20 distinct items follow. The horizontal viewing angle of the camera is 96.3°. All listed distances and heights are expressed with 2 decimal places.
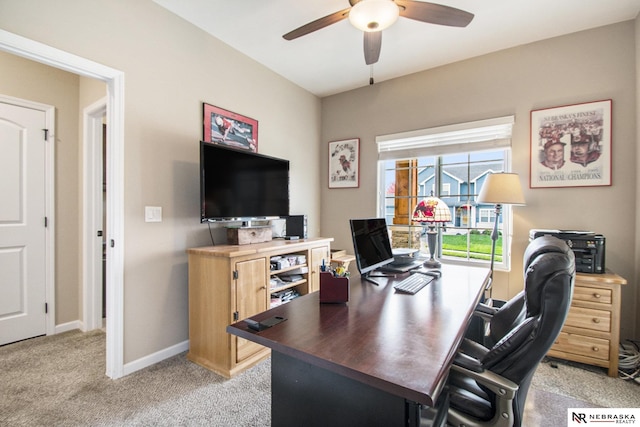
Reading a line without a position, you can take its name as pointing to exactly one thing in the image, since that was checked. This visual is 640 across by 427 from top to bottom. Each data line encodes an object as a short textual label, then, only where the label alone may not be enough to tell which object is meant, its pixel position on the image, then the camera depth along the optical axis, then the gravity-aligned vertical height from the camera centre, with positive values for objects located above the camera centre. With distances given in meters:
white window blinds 2.96 +0.82
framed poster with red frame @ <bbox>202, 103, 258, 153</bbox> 2.64 +0.81
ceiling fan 1.70 +1.22
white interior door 2.54 -0.12
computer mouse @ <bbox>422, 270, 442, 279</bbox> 1.98 -0.44
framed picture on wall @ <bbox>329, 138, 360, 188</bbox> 3.84 +0.66
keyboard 1.62 -0.44
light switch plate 2.22 -0.03
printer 2.22 -0.29
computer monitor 1.76 -0.22
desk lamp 2.32 -0.04
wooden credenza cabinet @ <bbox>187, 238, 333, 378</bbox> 2.10 -0.68
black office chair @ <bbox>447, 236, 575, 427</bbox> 0.93 -0.46
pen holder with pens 1.42 -0.39
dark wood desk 0.81 -0.45
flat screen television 2.31 +0.24
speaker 3.09 -0.16
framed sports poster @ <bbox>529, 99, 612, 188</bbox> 2.52 +0.61
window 3.03 +0.37
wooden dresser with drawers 2.12 -0.85
